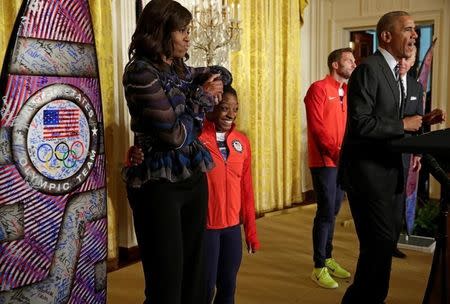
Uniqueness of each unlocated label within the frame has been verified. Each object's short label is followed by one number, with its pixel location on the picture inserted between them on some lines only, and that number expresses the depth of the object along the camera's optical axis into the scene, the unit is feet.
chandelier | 11.11
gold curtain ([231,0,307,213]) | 14.61
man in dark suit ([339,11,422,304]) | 6.34
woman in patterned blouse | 4.97
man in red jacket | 9.26
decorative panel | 5.72
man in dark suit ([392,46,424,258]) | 6.81
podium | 4.15
